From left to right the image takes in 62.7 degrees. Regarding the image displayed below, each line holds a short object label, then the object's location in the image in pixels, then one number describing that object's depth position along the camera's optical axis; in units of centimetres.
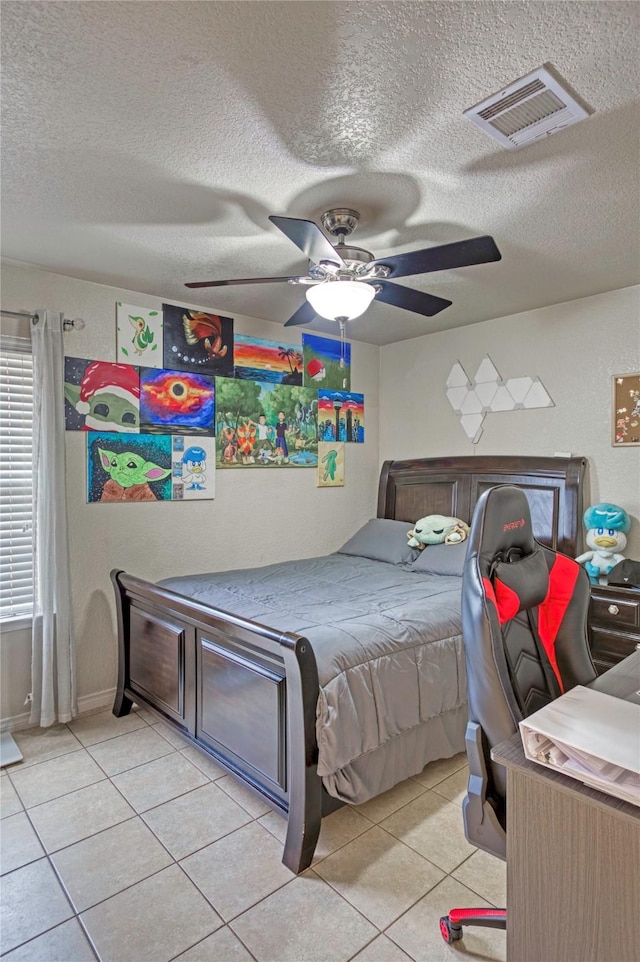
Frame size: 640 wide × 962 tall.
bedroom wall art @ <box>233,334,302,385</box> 381
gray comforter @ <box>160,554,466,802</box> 195
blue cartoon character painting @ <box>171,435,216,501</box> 348
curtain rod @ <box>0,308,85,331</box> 286
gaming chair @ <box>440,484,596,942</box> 131
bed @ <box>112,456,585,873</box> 189
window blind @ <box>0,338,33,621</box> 285
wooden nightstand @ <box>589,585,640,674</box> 283
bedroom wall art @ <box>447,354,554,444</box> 374
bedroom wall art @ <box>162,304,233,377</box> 346
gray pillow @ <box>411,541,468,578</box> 348
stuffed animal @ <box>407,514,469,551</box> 371
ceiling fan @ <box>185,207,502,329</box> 199
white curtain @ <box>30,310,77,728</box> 283
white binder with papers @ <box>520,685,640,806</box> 91
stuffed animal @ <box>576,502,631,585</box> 314
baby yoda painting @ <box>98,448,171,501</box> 319
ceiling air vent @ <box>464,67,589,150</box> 153
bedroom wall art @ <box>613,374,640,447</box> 324
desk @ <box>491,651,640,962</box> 92
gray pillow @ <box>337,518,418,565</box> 387
